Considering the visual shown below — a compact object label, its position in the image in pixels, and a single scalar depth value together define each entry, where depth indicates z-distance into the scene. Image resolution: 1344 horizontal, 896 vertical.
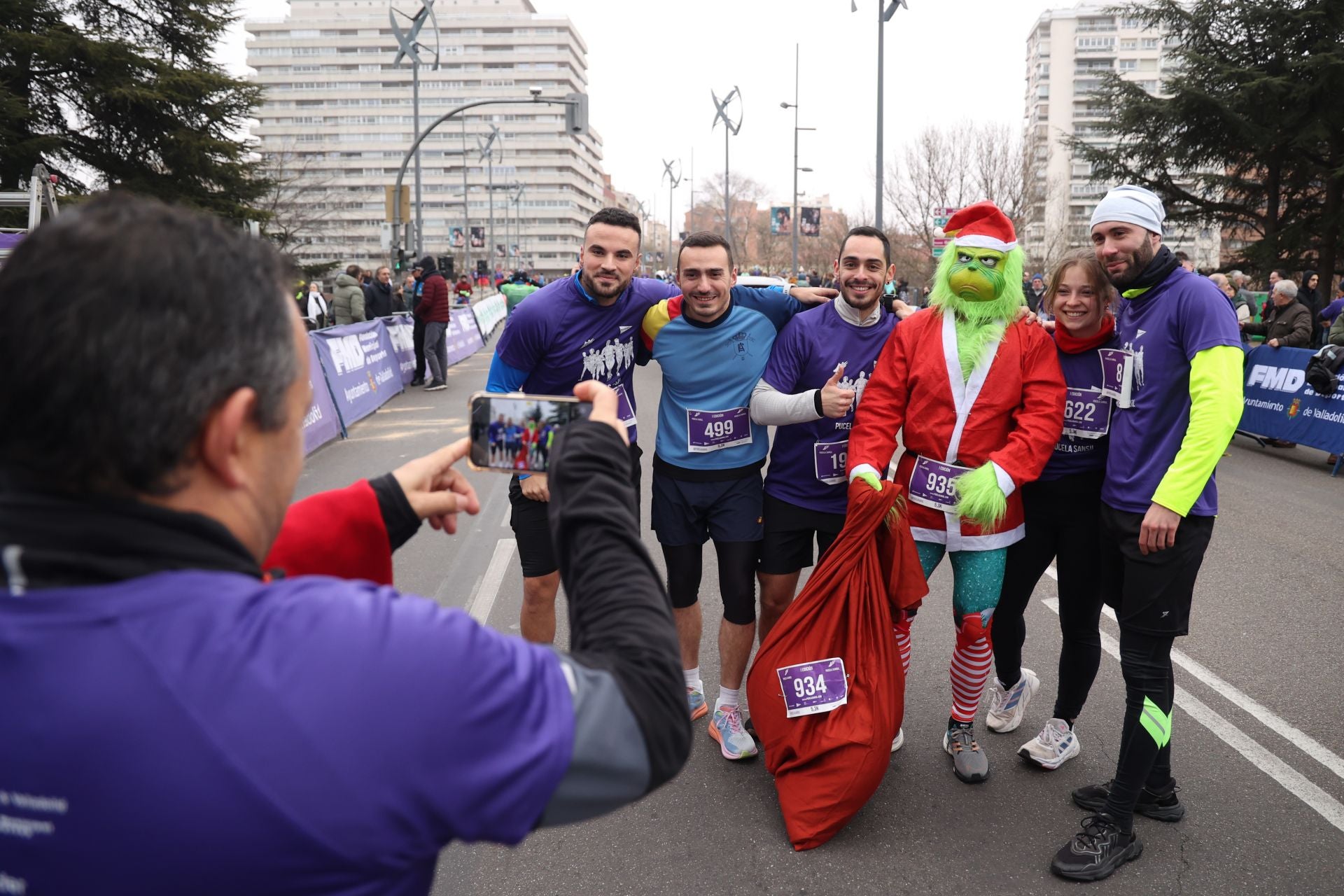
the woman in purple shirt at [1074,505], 3.45
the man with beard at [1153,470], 2.94
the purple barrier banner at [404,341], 16.45
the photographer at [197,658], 0.82
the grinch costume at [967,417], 3.48
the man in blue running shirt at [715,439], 3.93
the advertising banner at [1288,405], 10.32
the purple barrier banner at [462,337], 21.81
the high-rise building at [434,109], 126.44
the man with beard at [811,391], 3.83
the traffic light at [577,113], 22.50
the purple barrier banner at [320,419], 10.69
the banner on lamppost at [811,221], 41.78
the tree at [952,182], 32.97
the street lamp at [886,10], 19.59
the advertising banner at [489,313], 30.58
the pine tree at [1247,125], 21.95
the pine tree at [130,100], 23.64
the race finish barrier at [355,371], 11.26
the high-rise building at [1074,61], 99.56
